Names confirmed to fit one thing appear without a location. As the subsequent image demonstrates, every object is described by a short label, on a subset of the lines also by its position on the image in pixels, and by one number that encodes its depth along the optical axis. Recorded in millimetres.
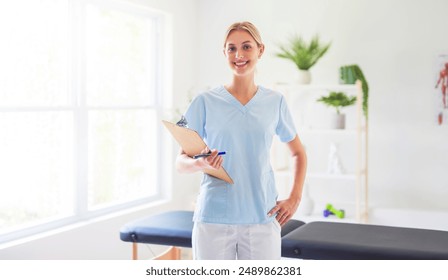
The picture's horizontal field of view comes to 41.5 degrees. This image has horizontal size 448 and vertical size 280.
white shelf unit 3949
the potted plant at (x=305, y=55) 3932
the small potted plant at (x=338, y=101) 3812
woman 1729
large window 3102
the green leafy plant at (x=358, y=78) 3824
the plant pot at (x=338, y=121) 3889
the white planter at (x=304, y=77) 3965
